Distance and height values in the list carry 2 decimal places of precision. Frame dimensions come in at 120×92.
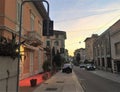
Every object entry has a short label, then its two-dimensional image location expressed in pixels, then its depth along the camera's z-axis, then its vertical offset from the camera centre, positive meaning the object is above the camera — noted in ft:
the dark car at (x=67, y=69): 73.86 -9.75
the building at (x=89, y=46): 166.11 +11.90
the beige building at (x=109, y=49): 67.46 +3.26
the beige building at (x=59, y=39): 164.83 +21.31
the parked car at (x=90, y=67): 98.33 -11.49
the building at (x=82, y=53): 237.26 +1.55
